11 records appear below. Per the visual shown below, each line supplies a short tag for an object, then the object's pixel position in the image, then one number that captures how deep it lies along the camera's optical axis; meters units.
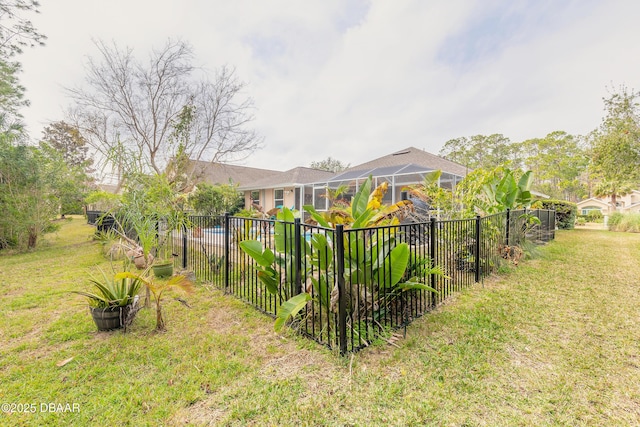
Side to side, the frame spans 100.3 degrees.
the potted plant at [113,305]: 3.05
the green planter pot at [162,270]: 5.38
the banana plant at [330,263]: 2.71
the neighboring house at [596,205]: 28.54
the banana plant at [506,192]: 6.09
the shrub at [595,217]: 23.69
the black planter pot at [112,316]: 3.05
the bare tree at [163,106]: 13.76
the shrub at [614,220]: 14.30
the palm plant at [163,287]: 2.85
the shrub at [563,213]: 14.47
